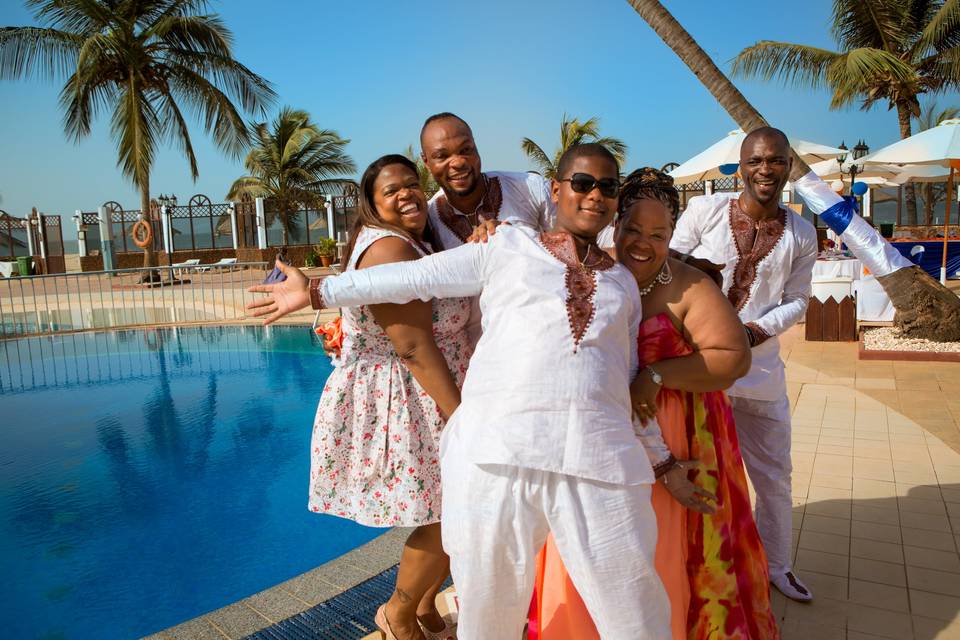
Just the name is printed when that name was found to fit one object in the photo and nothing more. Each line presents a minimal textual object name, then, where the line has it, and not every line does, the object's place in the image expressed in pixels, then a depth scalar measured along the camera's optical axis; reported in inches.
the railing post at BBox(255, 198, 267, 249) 1129.4
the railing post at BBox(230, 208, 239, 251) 1177.4
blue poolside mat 118.9
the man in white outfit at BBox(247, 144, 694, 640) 67.6
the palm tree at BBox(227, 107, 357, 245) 1122.0
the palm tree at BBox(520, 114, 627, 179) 1064.2
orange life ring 780.6
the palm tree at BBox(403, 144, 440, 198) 1103.5
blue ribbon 141.8
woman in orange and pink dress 78.5
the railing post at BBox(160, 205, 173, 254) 1114.1
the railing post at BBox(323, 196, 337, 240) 1190.9
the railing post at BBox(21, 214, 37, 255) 1168.8
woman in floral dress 89.4
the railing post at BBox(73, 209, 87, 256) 1065.5
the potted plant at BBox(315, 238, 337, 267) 991.0
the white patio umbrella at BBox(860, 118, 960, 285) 401.1
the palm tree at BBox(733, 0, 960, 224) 697.0
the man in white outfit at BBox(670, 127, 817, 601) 109.2
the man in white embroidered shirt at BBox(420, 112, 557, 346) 100.2
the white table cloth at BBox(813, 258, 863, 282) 433.4
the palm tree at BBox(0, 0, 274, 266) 727.1
